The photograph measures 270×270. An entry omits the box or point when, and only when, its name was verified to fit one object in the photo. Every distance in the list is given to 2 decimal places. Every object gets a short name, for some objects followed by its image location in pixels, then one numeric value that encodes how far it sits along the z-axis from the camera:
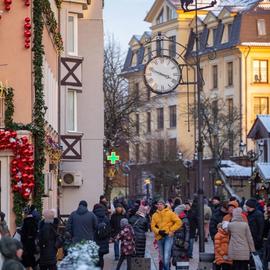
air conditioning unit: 47.97
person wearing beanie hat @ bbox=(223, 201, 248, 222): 25.55
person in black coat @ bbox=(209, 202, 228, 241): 29.02
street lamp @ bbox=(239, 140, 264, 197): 65.34
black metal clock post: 29.70
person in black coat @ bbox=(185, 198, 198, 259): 36.98
